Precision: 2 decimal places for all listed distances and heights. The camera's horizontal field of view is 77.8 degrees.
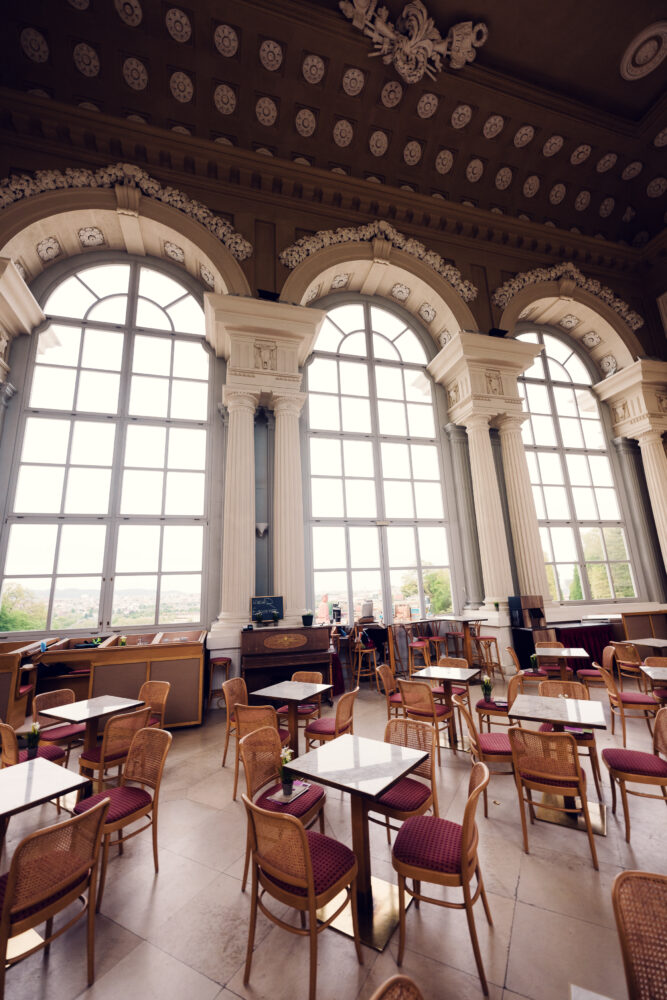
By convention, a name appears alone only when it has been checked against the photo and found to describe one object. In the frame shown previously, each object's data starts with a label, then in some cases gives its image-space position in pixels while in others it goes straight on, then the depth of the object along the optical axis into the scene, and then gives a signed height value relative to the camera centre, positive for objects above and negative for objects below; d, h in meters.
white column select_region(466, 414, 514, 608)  7.52 +1.31
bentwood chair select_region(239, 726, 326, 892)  2.26 -1.02
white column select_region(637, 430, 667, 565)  8.99 +2.35
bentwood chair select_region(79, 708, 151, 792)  2.87 -0.97
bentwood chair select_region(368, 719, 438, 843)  2.29 -1.14
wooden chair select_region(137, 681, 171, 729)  3.84 -0.85
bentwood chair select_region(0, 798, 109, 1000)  1.57 -1.08
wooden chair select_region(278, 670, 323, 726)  3.89 -1.06
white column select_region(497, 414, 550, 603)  7.69 +1.39
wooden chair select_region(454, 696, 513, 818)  2.68 -1.12
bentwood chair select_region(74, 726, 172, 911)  2.37 -1.06
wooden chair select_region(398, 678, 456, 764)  3.71 -1.03
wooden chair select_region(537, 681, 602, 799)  2.92 -0.92
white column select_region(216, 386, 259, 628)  5.97 +1.27
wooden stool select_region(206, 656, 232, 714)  5.60 -0.90
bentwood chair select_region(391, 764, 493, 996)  1.73 -1.16
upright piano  5.38 -0.74
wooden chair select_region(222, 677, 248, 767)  3.73 -0.87
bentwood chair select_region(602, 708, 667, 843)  2.57 -1.14
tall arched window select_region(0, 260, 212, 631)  6.24 +2.30
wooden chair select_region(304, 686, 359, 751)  3.37 -1.09
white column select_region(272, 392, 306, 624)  6.29 +1.31
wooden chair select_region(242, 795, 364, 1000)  1.61 -1.15
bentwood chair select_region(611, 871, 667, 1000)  1.20 -1.00
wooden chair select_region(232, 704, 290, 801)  3.11 -0.89
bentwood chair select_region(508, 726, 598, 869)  2.46 -1.07
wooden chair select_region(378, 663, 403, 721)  4.16 -0.90
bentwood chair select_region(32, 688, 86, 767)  3.45 -1.06
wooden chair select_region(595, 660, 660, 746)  3.94 -1.12
